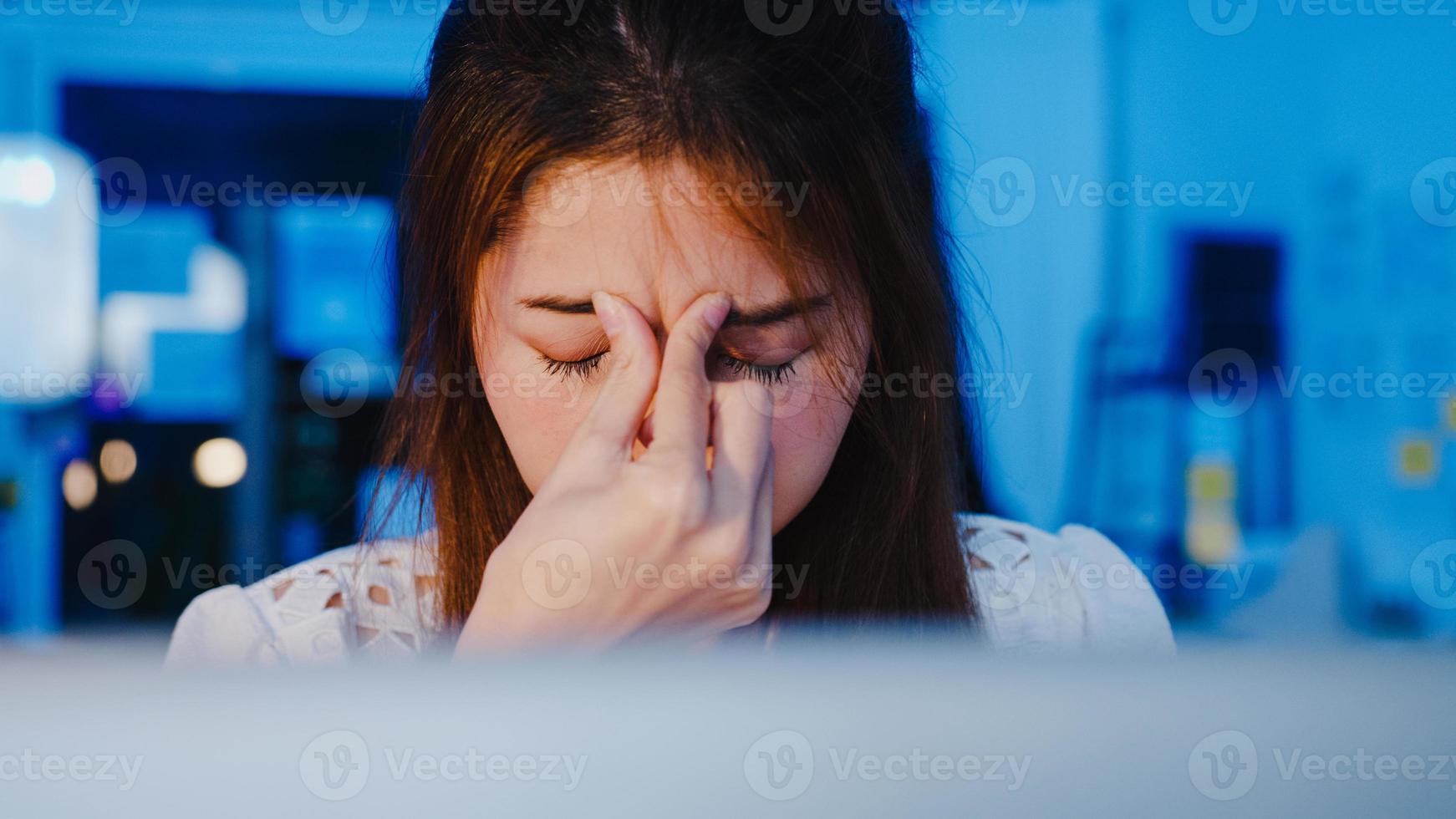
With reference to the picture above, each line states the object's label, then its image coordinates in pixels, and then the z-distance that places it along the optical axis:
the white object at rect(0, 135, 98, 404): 2.97
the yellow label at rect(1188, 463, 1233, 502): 3.07
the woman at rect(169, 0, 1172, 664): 0.69
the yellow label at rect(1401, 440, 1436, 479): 3.26
